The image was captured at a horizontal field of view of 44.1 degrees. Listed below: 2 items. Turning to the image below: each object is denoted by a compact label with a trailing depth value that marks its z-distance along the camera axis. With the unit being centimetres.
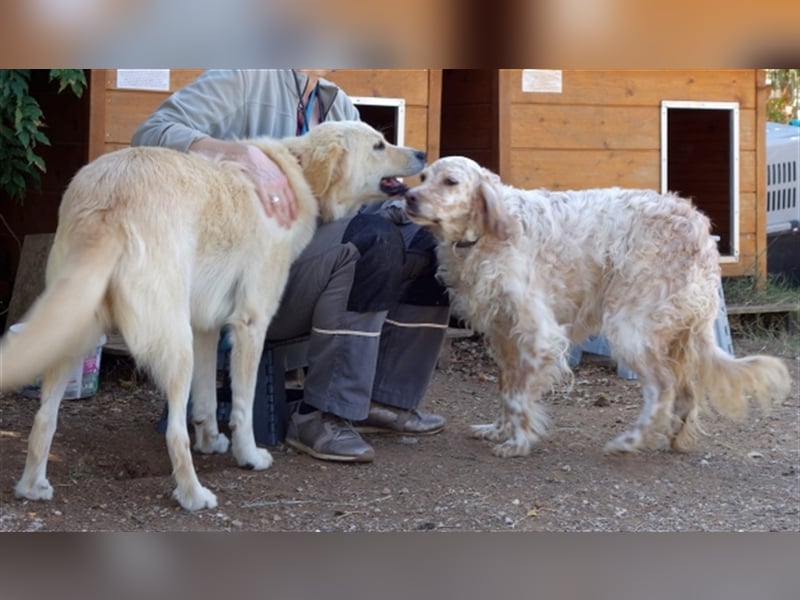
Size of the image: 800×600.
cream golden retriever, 252
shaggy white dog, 352
